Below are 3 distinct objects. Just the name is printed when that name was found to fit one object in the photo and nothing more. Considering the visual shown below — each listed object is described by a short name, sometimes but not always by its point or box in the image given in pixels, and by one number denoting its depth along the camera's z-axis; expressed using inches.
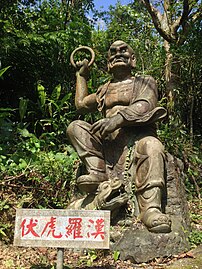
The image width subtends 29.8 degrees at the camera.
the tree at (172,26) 266.8
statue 140.4
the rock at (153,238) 124.5
